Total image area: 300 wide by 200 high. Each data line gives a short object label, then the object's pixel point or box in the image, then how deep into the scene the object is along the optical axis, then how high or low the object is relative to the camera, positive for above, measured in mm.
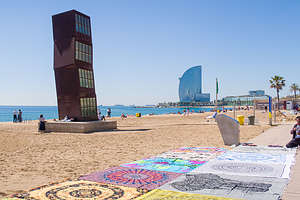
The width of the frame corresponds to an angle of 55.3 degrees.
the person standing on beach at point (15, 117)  33469 -901
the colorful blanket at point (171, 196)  4426 -1481
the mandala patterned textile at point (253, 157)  7454 -1606
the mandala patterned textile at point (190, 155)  8047 -1592
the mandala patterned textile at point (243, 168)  6070 -1561
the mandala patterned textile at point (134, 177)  5395 -1494
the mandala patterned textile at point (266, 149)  8852 -1650
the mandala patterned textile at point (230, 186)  4566 -1508
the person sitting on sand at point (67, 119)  19856 -820
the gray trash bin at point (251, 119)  22356 -1525
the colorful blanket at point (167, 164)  6615 -1537
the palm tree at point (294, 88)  112438 +3944
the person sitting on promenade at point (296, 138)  9328 -1310
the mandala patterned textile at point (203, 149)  9422 -1640
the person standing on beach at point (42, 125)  19203 -1130
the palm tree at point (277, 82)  64725 +3710
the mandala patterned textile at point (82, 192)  4668 -1474
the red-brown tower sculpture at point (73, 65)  19453 +2901
